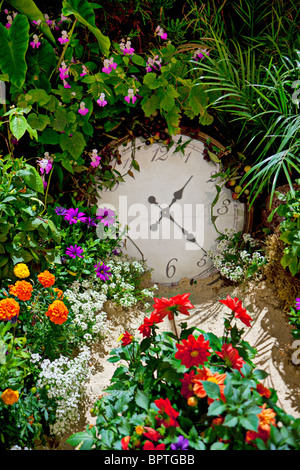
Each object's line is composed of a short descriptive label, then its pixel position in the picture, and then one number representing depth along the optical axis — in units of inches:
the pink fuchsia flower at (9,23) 88.4
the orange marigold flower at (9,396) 56.5
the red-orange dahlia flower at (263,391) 53.4
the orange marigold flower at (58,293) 79.7
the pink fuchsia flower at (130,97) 93.2
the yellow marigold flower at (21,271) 69.9
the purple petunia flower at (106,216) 102.0
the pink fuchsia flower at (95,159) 97.8
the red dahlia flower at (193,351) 54.0
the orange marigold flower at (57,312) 68.0
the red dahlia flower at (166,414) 50.9
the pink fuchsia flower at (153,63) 95.7
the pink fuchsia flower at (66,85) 93.3
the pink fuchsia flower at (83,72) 93.0
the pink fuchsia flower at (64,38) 89.7
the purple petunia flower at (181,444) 48.3
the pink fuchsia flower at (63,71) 91.1
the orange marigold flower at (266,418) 46.6
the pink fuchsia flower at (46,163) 86.8
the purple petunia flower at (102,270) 97.0
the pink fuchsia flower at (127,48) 93.3
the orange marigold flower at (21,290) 67.1
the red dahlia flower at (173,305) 58.3
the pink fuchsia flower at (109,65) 91.5
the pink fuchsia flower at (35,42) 89.2
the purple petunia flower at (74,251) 93.1
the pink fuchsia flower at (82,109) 91.7
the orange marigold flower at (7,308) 63.1
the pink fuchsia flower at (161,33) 96.2
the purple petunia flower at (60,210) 95.7
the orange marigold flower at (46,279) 72.5
